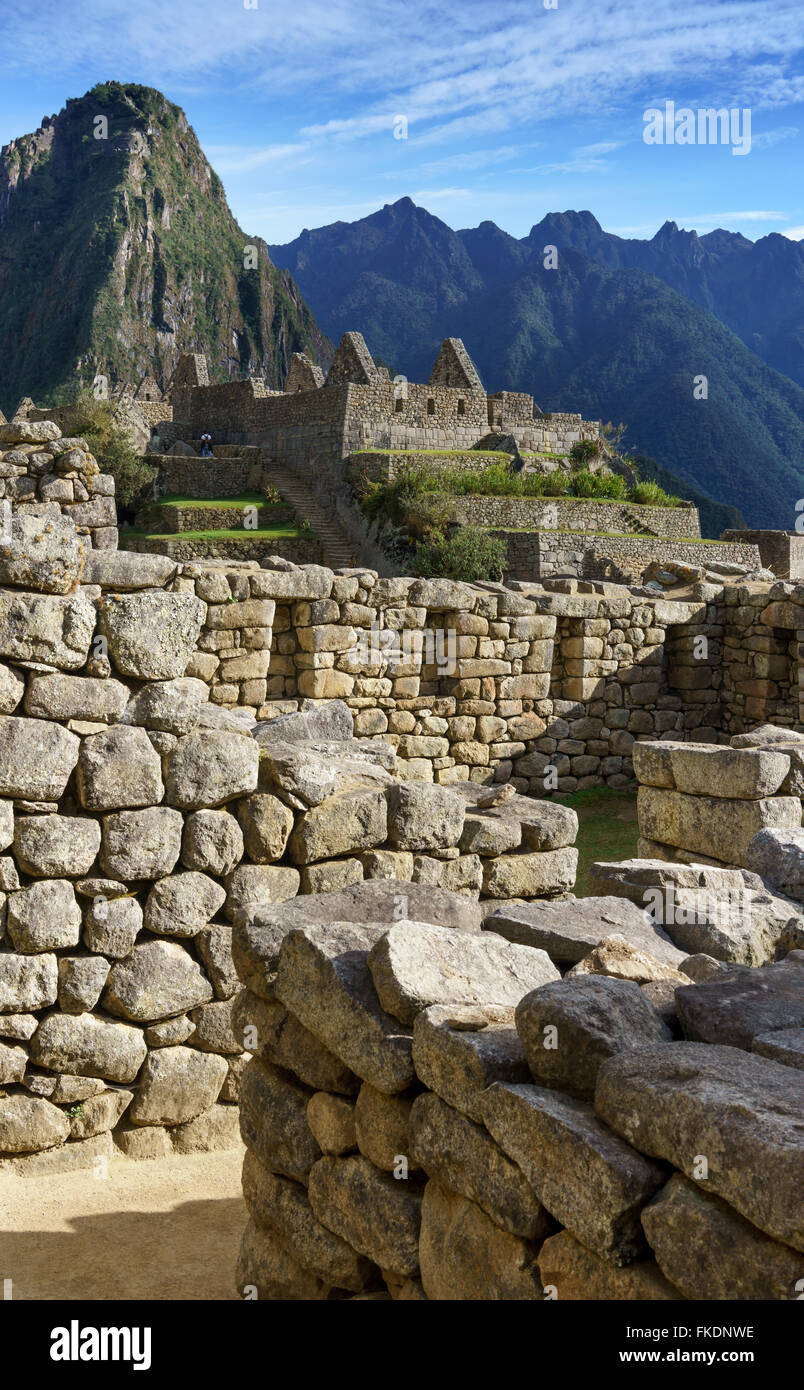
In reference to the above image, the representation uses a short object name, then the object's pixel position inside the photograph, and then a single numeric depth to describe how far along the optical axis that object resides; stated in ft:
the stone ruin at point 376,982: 8.43
